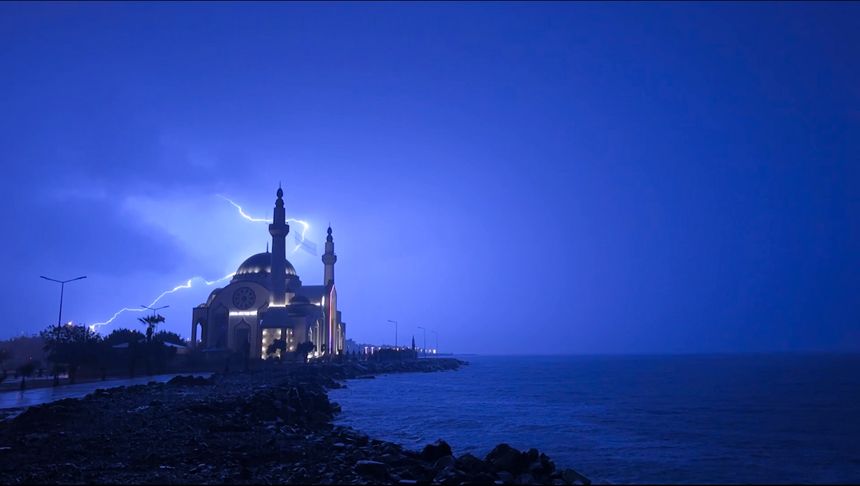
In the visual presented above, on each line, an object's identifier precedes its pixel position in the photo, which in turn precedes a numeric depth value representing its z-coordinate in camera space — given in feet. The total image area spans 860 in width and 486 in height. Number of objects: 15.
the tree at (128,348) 192.32
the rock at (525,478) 46.95
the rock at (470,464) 51.93
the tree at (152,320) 231.52
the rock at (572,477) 50.40
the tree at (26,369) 131.54
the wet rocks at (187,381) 131.94
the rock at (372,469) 47.50
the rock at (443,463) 50.90
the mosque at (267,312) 294.87
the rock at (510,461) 52.60
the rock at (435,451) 57.77
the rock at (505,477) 47.55
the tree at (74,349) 179.32
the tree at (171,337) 263.08
